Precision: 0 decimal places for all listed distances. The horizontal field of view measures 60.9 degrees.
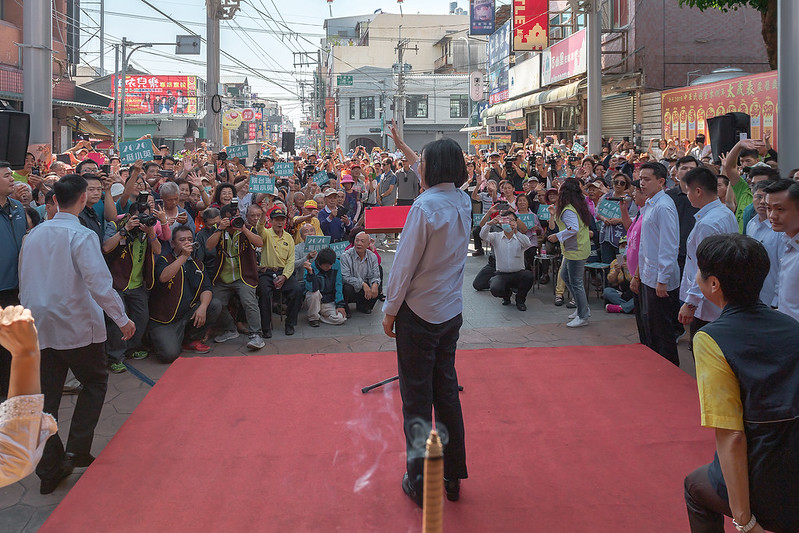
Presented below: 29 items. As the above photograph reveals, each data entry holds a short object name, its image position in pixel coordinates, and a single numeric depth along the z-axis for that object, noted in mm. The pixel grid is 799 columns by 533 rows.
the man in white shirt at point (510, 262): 8781
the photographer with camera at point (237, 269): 7258
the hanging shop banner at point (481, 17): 36000
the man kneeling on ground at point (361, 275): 8442
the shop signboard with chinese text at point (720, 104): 13703
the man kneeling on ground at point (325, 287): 8211
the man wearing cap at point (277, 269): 7746
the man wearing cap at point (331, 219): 9727
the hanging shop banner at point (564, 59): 21923
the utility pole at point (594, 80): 15516
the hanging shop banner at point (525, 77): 28125
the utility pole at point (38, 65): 8164
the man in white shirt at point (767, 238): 4663
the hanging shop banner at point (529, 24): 25188
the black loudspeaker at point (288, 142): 21875
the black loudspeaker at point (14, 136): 6074
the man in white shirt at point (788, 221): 3646
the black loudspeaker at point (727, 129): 6410
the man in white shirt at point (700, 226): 4578
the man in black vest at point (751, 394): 2174
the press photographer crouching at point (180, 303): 6617
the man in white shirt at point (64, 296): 4055
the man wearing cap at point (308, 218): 8862
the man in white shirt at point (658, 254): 5430
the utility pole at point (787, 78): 6476
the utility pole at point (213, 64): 14148
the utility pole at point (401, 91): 44719
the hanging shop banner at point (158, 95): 47062
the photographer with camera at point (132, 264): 6145
